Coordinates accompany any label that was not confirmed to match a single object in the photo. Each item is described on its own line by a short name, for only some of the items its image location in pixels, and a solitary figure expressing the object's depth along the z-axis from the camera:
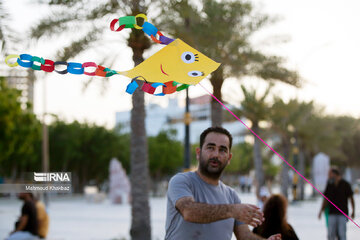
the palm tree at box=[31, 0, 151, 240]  10.43
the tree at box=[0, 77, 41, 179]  22.56
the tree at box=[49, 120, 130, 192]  44.53
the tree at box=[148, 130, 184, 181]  53.12
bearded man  2.80
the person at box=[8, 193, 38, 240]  7.28
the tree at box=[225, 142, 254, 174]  73.69
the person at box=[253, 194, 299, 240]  4.34
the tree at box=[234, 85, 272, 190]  22.05
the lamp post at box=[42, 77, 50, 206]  30.32
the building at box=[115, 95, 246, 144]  113.42
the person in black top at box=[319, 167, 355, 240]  8.27
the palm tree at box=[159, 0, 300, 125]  11.01
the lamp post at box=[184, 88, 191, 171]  14.27
